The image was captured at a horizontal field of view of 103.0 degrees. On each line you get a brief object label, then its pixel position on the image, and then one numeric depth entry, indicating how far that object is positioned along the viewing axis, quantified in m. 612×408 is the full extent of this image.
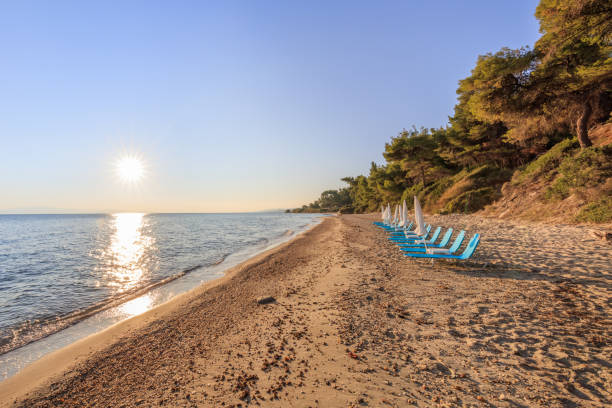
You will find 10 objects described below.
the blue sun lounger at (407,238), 13.14
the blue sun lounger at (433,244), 10.52
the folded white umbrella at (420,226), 10.23
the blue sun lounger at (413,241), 11.31
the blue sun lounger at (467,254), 7.93
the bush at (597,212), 11.81
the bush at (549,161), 17.77
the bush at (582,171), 13.20
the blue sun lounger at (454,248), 8.64
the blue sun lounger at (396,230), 16.03
